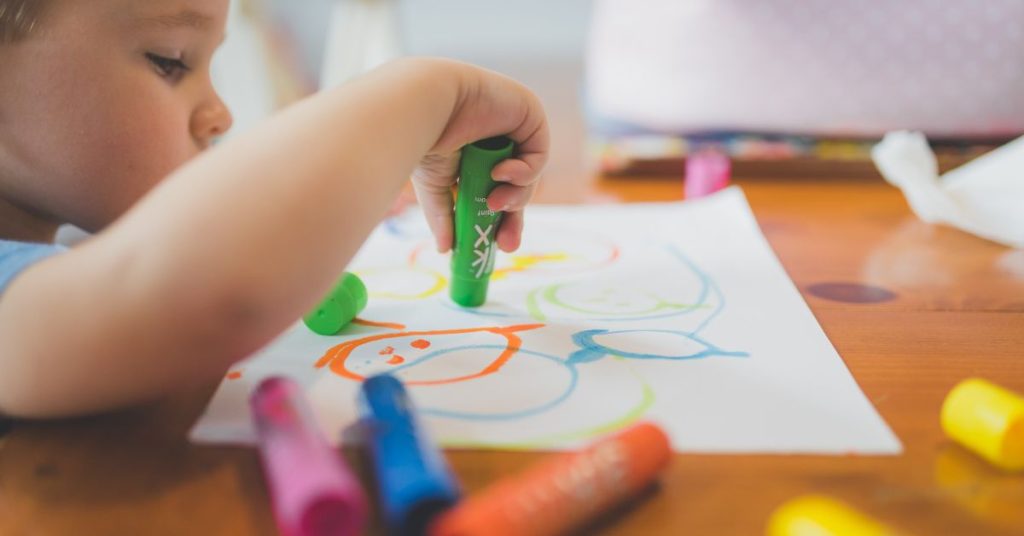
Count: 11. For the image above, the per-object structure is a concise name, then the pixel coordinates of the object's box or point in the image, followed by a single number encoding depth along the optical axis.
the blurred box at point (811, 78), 0.82
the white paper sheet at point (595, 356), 0.36
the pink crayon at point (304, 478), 0.27
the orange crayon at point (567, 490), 0.26
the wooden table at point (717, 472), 0.31
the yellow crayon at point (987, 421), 0.32
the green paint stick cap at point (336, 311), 0.46
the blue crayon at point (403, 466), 0.27
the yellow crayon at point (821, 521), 0.26
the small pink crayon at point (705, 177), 0.78
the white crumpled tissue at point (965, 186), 0.67
